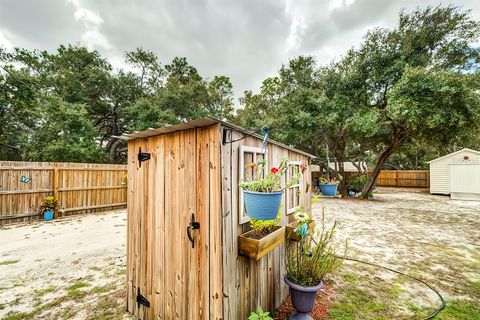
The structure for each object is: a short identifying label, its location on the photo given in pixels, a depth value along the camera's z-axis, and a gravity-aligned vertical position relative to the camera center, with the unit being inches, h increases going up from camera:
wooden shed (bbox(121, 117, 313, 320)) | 57.1 -21.4
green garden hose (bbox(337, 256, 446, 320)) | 81.0 -62.5
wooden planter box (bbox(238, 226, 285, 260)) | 57.7 -24.8
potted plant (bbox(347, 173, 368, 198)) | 425.7 -47.7
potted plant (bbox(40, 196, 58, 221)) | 223.8 -50.5
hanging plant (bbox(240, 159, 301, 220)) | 53.3 -8.9
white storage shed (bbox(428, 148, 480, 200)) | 380.8 -24.7
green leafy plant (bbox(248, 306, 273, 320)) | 56.7 -44.0
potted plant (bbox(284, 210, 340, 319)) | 69.9 -41.7
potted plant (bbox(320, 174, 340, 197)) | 193.8 -25.4
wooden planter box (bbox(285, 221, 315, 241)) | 81.5 -29.5
